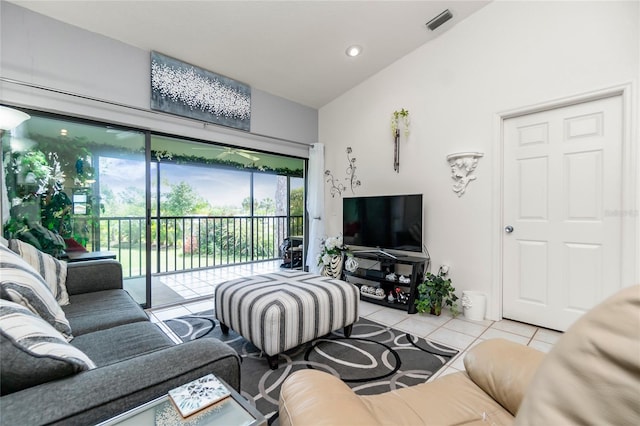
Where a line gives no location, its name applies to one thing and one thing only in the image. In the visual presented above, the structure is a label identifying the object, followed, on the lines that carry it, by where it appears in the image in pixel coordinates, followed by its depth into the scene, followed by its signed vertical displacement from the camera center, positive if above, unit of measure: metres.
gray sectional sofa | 0.59 -0.44
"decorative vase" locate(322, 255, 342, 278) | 3.53 -0.74
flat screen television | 2.98 -0.14
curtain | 4.18 +0.16
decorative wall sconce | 2.70 +0.44
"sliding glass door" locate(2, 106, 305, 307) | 2.26 +0.16
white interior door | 2.12 -0.01
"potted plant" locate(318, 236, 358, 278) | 3.54 -0.61
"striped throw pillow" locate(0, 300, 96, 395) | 0.63 -0.36
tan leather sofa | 0.31 -0.52
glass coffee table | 0.65 -0.51
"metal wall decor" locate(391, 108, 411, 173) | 3.26 +1.00
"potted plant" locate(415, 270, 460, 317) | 2.71 -0.87
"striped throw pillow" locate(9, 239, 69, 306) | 1.69 -0.37
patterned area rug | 1.59 -1.04
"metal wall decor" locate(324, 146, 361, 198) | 3.87 +0.45
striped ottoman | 1.72 -0.69
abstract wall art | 2.77 +1.32
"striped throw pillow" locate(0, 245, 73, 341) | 0.96 -0.30
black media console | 2.88 -0.77
